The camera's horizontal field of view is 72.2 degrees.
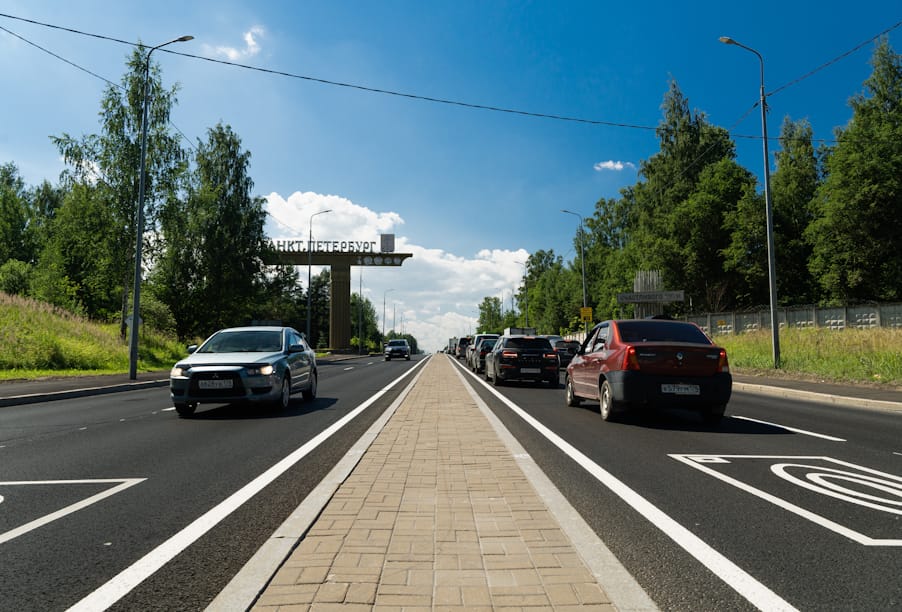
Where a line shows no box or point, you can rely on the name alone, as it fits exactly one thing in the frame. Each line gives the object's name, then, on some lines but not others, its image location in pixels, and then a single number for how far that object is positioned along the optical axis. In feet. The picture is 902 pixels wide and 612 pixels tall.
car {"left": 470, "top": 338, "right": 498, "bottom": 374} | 84.58
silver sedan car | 33.86
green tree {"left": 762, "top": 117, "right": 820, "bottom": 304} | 163.02
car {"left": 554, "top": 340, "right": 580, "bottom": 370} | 98.22
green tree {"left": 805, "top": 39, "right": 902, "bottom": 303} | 133.80
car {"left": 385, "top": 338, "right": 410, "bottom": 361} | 173.88
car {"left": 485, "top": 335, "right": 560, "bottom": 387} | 58.85
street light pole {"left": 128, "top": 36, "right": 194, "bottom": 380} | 65.41
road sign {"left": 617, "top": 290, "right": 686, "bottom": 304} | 111.24
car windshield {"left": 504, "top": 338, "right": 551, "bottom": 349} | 59.93
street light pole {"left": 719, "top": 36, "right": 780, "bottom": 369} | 68.28
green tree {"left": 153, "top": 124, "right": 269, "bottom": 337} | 141.08
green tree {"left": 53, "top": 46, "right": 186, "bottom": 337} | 108.68
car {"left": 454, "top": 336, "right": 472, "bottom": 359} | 167.94
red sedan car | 29.73
